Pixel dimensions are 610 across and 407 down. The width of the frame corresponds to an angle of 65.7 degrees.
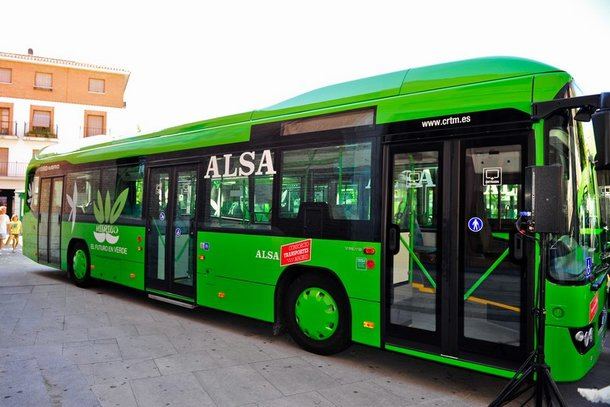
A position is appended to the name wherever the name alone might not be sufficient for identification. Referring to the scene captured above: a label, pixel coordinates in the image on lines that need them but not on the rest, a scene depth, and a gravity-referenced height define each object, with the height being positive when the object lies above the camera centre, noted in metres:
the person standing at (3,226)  16.77 -0.70
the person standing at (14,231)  18.81 -0.98
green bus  3.92 -0.05
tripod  3.46 -1.15
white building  38.28 +8.51
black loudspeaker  3.46 +0.12
